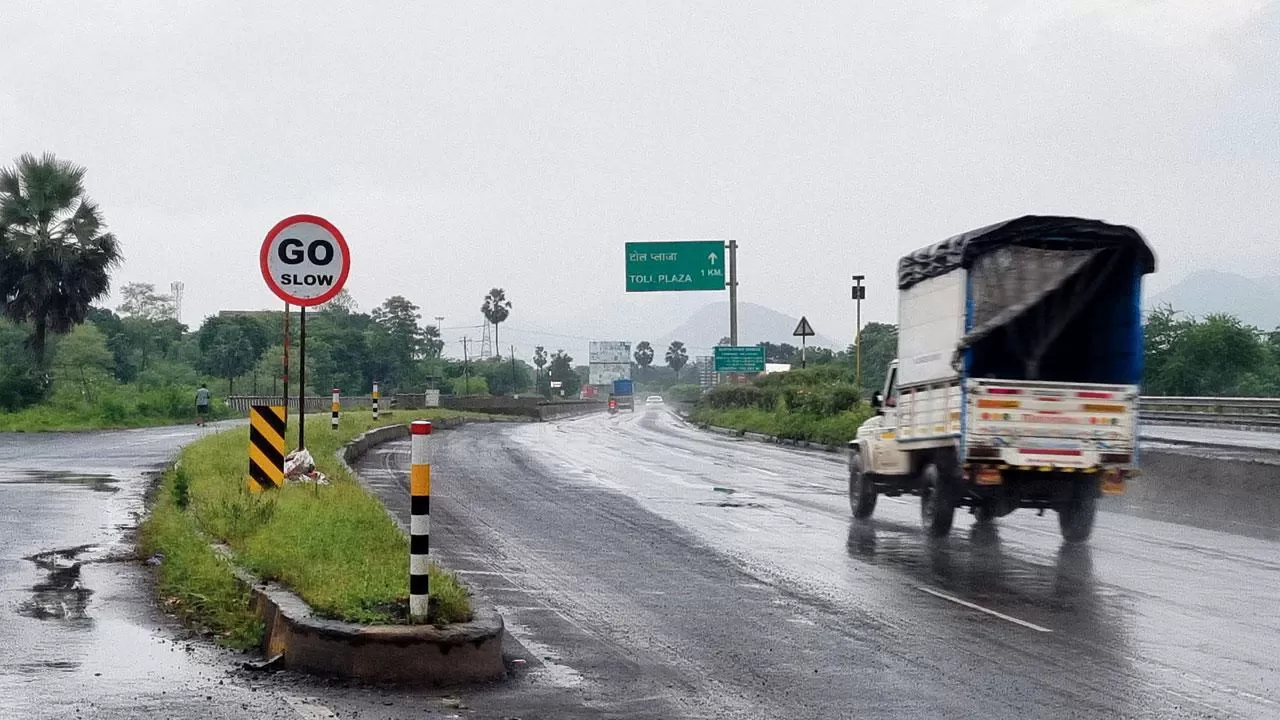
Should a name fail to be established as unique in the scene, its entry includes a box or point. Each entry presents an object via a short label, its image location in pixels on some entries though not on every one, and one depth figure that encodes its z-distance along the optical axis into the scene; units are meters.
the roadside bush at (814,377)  46.28
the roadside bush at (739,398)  49.94
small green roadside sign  60.12
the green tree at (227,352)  98.56
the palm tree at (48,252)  47.91
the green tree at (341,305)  140.98
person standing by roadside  43.72
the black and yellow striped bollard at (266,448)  14.26
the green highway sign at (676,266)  48.16
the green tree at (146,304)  135.00
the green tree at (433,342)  151.62
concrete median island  7.43
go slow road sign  13.62
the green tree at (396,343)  115.25
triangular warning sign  45.66
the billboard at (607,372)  145.62
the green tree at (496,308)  144.75
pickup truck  14.08
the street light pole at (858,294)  42.59
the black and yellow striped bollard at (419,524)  7.75
